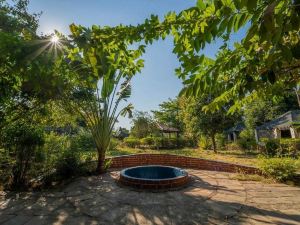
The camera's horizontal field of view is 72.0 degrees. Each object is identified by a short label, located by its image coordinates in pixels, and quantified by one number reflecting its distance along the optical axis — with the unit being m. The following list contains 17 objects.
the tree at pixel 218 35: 1.42
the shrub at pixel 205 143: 25.66
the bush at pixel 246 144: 21.34
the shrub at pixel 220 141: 25.86
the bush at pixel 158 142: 27.88
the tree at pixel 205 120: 20.23
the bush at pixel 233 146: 23.10
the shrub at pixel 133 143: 28.44
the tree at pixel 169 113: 46.90
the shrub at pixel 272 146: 16.54
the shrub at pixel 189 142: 30.11
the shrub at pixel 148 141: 28.96
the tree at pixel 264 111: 36.34
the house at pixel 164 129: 32.16
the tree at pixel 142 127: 35.25
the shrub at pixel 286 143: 16.16
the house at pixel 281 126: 23.55
